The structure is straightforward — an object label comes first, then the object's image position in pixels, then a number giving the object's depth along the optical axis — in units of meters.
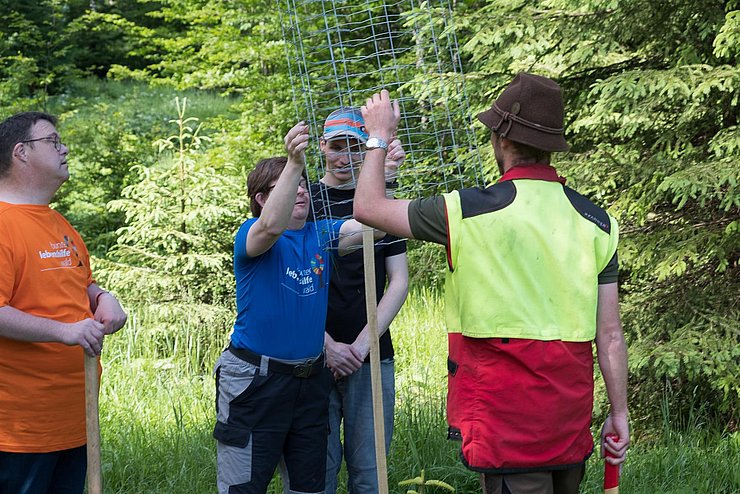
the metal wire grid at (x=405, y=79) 3.00
